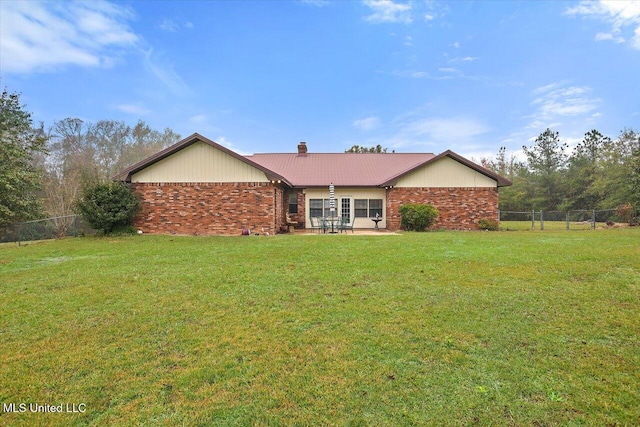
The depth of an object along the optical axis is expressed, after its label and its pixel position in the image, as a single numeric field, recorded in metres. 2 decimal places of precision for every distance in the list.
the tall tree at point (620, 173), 20.57
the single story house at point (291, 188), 14.23
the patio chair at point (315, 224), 16.74
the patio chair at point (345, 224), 16.08
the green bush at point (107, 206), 12.91
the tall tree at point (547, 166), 32.19
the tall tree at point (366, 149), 38.22
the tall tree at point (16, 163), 16.88
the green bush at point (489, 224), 16.64
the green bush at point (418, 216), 15.63
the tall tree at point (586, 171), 28.67
